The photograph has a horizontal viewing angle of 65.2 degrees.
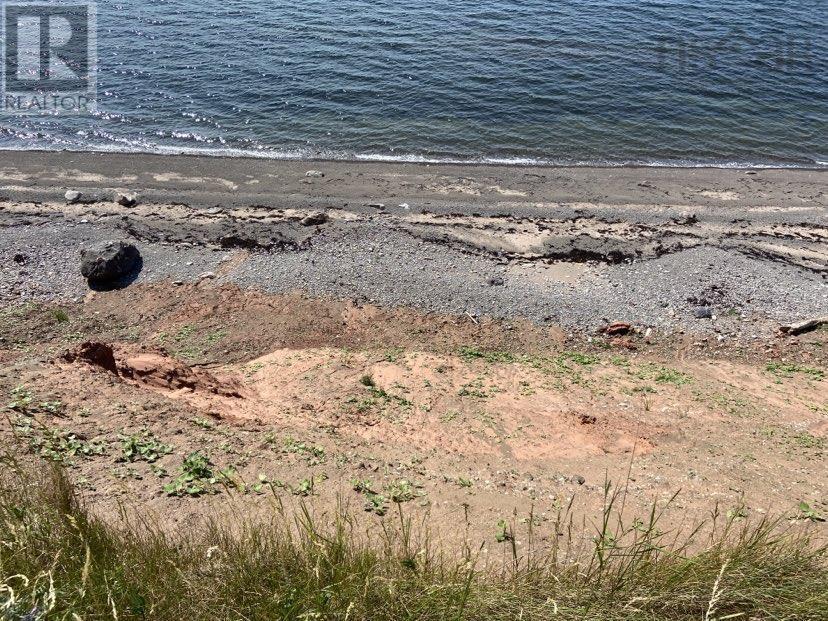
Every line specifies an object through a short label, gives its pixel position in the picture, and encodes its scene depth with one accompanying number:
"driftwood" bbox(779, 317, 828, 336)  14.77
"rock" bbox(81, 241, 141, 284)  15.70
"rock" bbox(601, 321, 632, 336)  14.73
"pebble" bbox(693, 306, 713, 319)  15.27
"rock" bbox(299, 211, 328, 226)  18.80
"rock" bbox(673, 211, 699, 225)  19.84
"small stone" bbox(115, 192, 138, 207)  19.56
